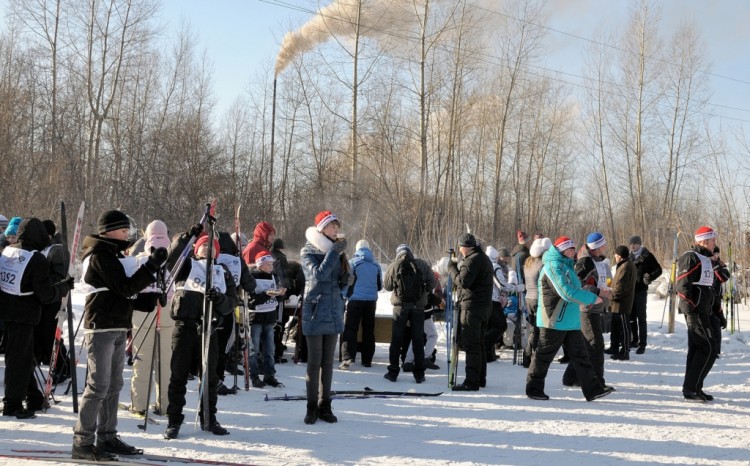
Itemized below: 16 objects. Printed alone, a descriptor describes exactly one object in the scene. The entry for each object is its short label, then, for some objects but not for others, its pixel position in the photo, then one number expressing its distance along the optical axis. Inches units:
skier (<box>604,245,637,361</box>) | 472.1
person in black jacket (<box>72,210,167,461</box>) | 219.1
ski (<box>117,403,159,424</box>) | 277.4
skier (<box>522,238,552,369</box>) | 455.5
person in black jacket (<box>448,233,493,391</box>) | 370.9
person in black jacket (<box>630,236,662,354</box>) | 502.3
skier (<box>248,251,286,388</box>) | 367.9
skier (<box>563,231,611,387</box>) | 371.6
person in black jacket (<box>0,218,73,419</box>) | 276.2
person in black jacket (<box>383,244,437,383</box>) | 404.8
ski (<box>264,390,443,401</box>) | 338.6
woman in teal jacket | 338.0
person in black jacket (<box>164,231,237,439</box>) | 253.1
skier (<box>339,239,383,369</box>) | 441.7
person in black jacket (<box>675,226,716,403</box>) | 335.9
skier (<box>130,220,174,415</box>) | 286.5
